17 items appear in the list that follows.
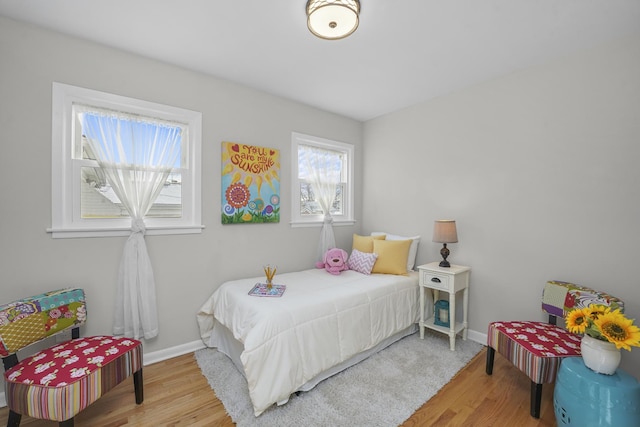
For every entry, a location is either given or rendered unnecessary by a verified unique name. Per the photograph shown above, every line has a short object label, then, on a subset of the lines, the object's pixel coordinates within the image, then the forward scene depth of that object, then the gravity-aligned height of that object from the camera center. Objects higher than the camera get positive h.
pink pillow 3.00 -0.57
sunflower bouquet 1.37 -0.60
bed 1.79 -0.90
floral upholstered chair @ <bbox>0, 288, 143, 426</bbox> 1.36 -0.88
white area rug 1.72 -1.31
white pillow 3.17 -0.47
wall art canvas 2.72 +0.27
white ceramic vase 1.45 -0.77
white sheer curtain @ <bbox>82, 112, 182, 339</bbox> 2.17 +0.18
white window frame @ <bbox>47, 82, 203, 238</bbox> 1.99 +0.30
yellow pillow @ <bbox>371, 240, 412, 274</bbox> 2.97 -0.51
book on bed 2.25 -0.69
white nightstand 2.57 -0.73
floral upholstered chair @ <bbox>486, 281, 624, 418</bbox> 1.70 -0.88
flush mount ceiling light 1.63 +1.20
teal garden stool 1.36 -0.96
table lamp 2.71 -0.22
